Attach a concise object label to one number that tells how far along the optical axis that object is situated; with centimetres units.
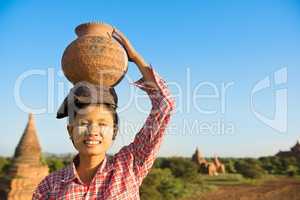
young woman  130
